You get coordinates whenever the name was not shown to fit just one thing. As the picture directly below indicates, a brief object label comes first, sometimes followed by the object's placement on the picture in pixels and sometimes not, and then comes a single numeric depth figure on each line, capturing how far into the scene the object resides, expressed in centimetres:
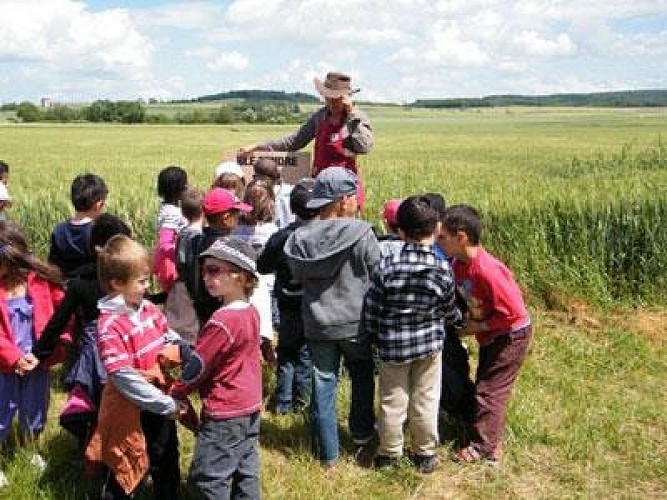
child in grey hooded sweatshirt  419
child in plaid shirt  400
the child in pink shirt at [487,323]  431
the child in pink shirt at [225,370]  344
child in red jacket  404
